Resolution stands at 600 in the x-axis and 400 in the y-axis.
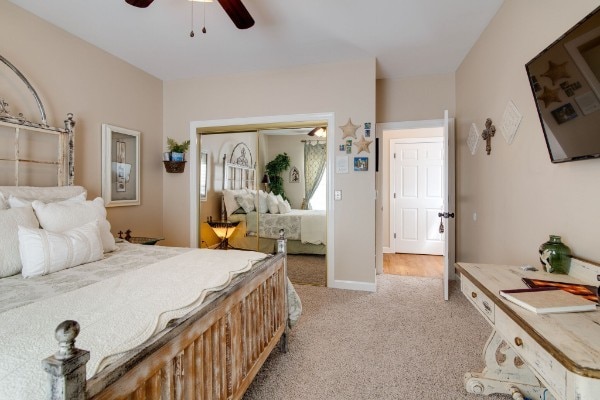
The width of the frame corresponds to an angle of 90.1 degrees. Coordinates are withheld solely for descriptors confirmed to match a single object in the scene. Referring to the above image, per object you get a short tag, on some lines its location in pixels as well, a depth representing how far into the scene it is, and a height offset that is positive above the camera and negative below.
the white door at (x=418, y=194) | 5.40 +0.11
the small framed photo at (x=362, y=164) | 3.42 +0.41
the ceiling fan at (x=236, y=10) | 1.99 +1.31
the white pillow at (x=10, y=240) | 1.63 -0.23
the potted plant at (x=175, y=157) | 3.89 +0.56
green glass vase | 1.55 -0.29
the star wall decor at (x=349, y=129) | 3.45 +0.82
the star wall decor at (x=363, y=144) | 3.40 +0.63
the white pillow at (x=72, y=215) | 1.94 -0.11
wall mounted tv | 1.28 +0.53
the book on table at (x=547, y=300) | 1.07 -0.38
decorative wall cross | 2.65 +0.60
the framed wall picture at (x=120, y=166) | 3.23 +0.38
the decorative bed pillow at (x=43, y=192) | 2.07 +0.05
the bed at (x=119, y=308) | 0.76 -0.41
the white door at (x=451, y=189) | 3.90 +0.15
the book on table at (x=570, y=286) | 1.21 -0.38
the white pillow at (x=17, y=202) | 1.96 -0.02
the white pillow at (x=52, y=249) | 1.65 -0.29
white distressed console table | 0.80 -0.45
